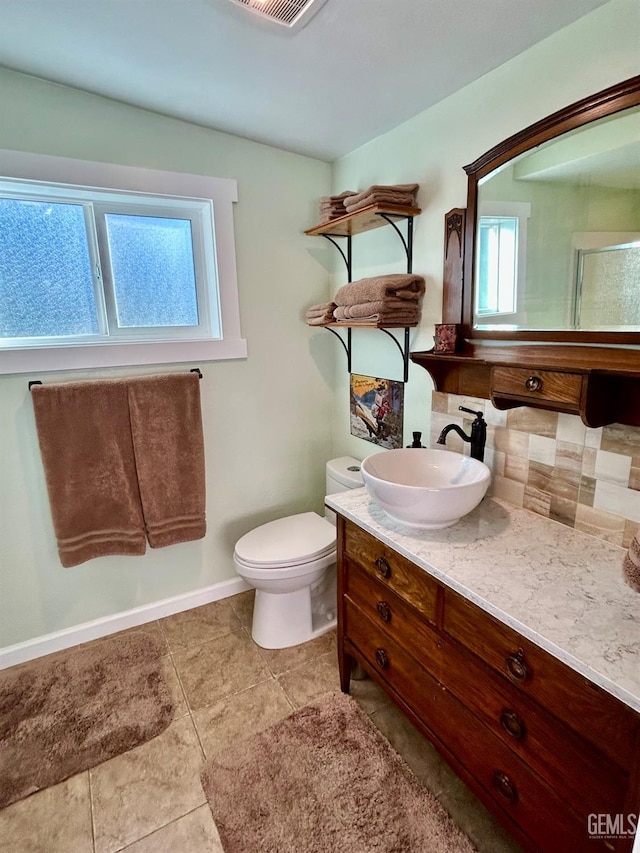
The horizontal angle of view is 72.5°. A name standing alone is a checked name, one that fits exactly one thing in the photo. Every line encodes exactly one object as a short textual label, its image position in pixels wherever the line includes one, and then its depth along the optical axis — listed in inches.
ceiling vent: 45.4
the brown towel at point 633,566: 35.6
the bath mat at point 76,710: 57.2
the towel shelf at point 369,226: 66.4
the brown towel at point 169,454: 74.6
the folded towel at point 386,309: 67.5
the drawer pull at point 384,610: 54.4
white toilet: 72.3
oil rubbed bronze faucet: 59.1
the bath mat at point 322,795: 47.8
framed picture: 79.4
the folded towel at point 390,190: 65.4
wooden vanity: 33.0
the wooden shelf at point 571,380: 42.5
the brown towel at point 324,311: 80.4
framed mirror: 43.6
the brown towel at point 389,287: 67.2
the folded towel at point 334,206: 75.1
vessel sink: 47.2
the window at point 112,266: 67.9
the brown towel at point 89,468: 68.6
